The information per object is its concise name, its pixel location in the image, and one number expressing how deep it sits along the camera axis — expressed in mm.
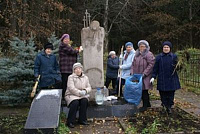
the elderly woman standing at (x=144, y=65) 6512
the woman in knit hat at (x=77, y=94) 5684
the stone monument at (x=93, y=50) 6902
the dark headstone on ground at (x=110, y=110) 6340
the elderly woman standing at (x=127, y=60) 7203
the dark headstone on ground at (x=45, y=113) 4298
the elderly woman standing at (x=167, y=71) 6203
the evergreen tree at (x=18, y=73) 7211
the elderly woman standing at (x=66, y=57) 6586
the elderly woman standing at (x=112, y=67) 8484
